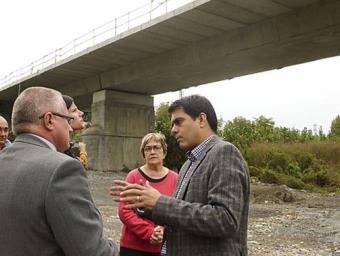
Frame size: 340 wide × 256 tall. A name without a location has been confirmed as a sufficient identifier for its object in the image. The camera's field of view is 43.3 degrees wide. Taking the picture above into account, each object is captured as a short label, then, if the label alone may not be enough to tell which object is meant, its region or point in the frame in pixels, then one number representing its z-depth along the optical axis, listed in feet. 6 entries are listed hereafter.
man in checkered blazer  7.19
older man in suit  5.71
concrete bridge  40.01
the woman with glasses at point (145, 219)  11.50
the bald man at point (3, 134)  15.92
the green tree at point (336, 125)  213.97
